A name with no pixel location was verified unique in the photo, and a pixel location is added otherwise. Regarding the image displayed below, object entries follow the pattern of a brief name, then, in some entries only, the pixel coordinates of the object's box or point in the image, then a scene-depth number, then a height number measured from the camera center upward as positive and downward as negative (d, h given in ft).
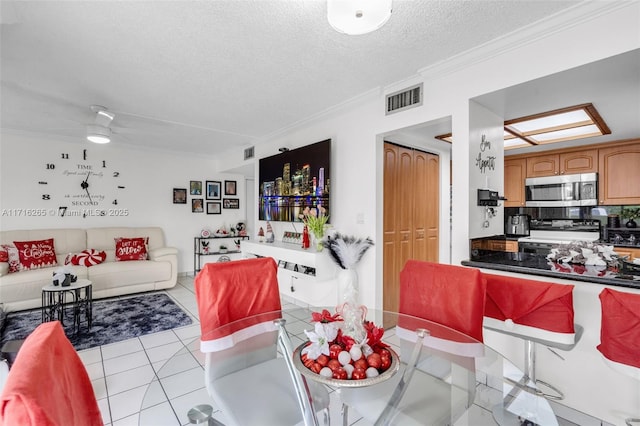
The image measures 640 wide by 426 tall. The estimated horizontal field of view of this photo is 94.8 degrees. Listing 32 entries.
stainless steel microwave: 13.28 +0.94
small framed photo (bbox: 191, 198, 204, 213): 20.18 +0.43
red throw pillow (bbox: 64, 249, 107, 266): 14.39 -2.31
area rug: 10.21 -4.35
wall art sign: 8.20 +1.52
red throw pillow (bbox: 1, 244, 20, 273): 13.12 -2.04
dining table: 4.09 -2.77
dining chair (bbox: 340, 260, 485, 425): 4.31 -2.49
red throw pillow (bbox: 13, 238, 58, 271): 13.43 -1.98
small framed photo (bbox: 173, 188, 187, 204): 19.47 +1.06
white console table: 11.16 -2.54
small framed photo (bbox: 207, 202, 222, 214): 20.89 +0.23
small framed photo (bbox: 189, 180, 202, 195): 20.12 +1.68
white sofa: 12.38 -2.78
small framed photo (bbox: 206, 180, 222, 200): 20.89 +1.53
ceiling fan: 11.34 +3.38
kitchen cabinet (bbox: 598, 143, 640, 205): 12.30 +1.52
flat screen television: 11.82 +1.32
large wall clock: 15.71 +1.54
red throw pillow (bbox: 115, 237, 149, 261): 16.06 -2.07
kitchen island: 5.62 -3.19
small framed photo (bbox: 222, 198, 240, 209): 21.59 +0.61
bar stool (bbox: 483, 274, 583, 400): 5.15 -1.94
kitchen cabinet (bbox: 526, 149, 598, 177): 13.34 +2.26
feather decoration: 10.26 -1.35
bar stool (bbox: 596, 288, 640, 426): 4.16 -1.76
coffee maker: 15.49 -0.80
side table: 10.37 -3.30
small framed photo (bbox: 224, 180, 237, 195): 21.62 +1.79
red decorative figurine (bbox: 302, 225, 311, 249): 12.47 -1.23
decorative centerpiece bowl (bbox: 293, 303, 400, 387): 3.52 -1.85
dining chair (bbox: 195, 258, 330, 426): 4.21 -2.59
